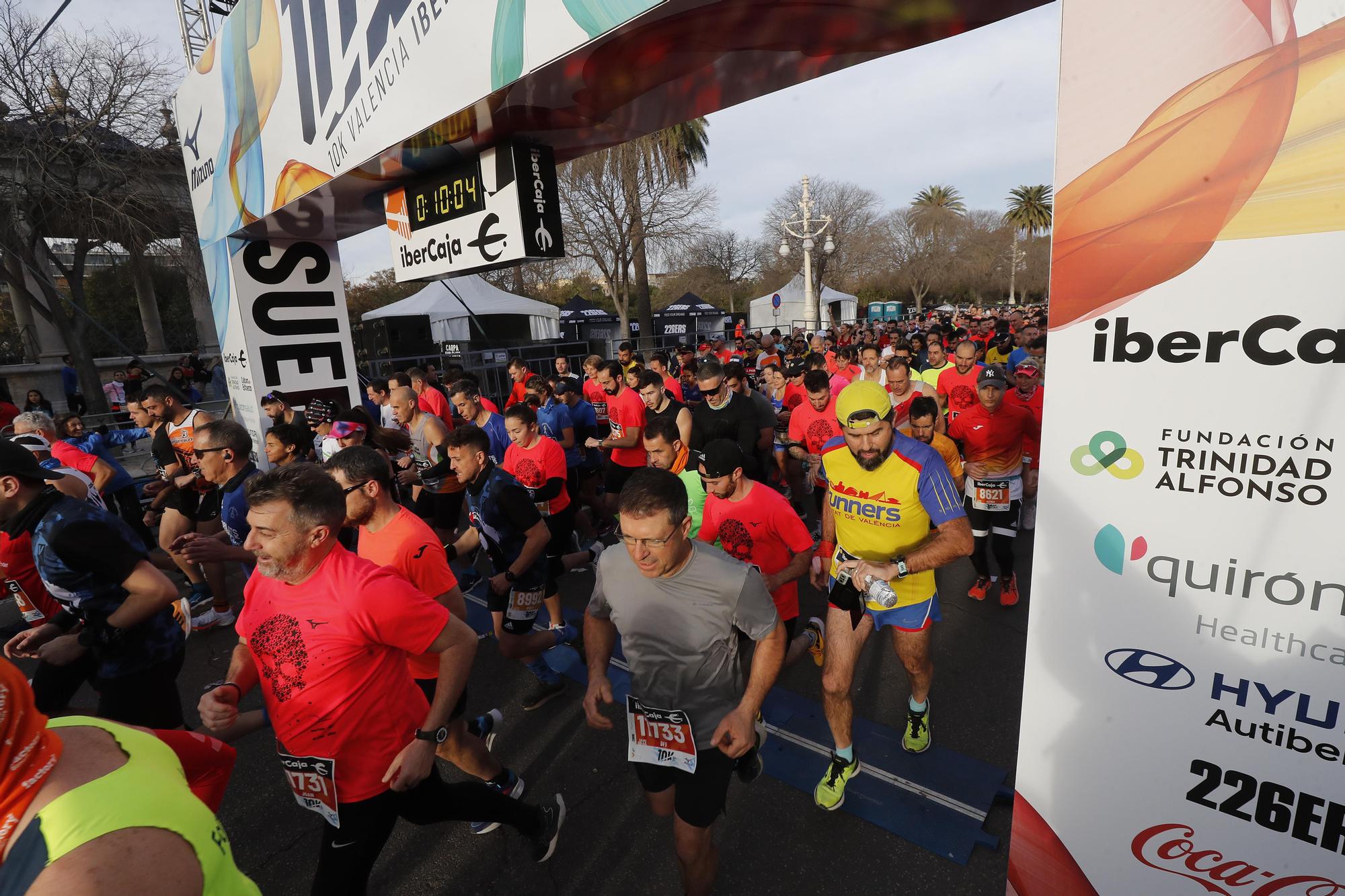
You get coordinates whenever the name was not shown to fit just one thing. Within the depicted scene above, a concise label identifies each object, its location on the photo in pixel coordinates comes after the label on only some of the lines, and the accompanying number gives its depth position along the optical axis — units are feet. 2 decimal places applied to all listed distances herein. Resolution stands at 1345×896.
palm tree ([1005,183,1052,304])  189.57
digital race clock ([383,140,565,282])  13.17
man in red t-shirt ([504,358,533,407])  29.78
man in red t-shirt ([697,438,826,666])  10.81
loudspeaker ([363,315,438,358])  75.77
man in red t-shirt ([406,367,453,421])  26.02
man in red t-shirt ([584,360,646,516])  21.54
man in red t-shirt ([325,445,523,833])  9.47
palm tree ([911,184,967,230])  178.40
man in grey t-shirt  7.20
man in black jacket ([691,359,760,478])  19.70
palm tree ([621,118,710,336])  70.18
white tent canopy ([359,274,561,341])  67.97
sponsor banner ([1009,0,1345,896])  4.68
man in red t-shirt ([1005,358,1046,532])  17.78
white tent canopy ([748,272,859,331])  115.65
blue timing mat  9.78
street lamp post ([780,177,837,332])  89.86
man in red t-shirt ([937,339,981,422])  21.94
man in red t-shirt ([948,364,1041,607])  16.69
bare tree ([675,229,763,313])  135.23
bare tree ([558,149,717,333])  69.97
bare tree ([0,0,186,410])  39.99
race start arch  9.11
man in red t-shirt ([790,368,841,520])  19.57
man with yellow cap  10.05
